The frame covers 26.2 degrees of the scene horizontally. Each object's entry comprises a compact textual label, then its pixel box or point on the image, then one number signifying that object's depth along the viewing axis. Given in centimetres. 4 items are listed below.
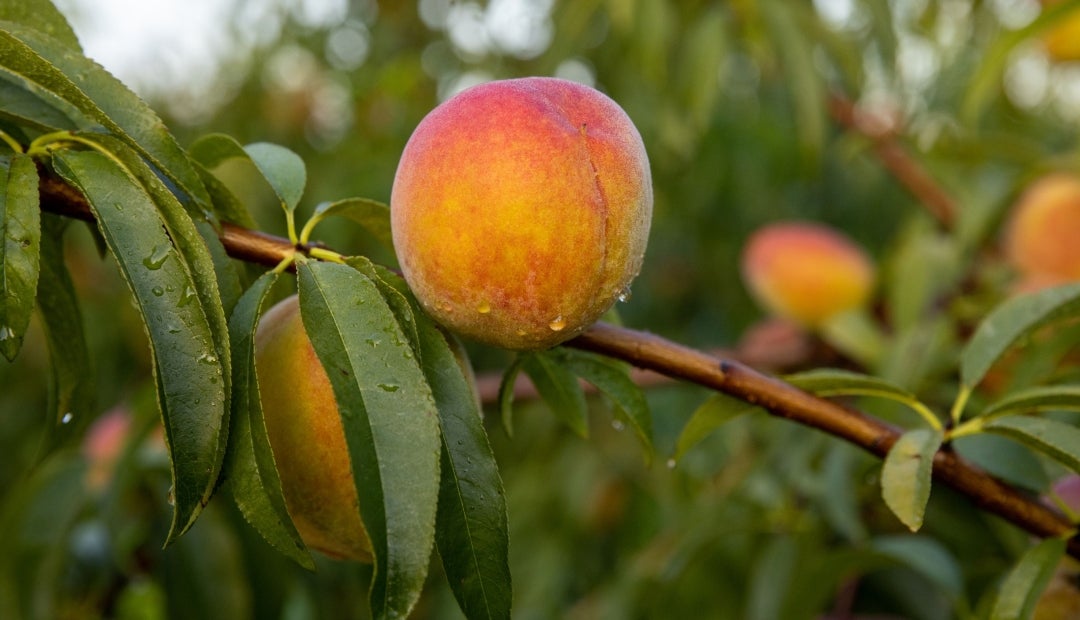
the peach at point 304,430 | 57
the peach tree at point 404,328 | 54
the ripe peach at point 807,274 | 157
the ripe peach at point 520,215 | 56
